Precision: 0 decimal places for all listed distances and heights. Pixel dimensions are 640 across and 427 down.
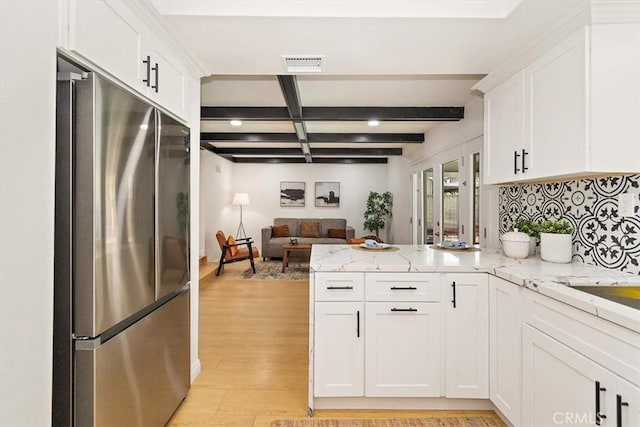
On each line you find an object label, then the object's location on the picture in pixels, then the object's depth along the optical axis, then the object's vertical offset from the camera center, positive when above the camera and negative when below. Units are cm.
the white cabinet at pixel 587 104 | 162 +57
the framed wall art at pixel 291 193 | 817 +46
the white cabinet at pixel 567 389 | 116 -72
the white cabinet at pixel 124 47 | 123 +74
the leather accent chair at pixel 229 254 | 574 -79
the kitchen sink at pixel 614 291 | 157 -38
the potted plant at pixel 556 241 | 208 -19
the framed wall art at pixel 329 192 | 819 +49
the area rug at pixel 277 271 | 569 -114
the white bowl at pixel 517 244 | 224 -22
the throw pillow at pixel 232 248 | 589 -68
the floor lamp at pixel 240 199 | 760 +28
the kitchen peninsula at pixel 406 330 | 198 -73
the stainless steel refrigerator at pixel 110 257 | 124 -20
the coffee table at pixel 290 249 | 619 -72
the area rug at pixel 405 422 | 192 -126
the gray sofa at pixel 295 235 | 722 -55
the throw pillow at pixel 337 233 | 759 -51
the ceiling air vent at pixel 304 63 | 214 +100
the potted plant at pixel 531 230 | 237 -14
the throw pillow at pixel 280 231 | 752 -46
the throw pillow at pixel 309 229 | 771 -42
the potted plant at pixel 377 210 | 764 +3
